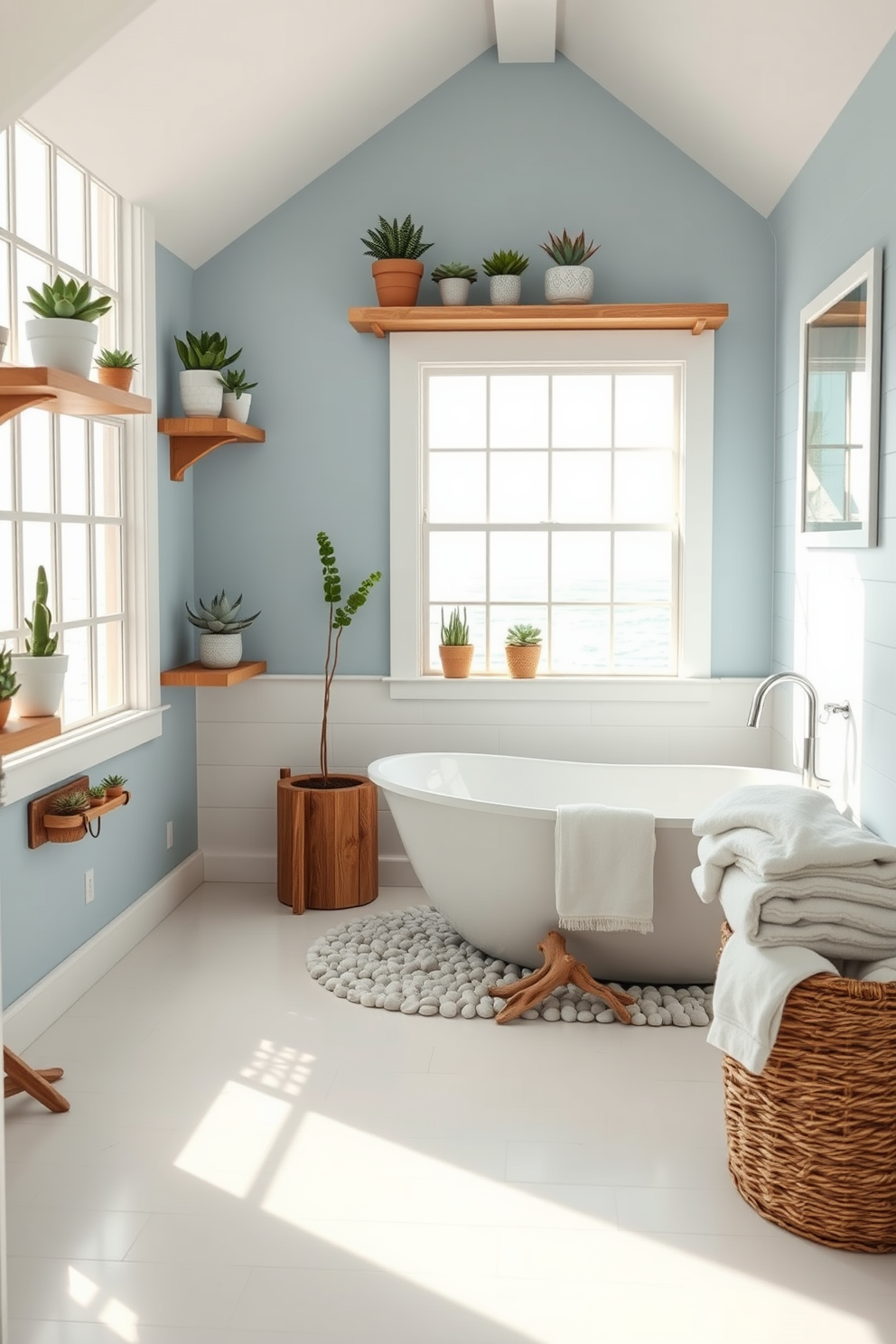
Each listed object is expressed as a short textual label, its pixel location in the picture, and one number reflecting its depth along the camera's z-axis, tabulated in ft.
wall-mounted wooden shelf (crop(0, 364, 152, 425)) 8.70
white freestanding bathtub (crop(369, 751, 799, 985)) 11.63
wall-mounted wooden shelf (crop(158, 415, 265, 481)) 14.33
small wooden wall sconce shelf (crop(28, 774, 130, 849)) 10.79
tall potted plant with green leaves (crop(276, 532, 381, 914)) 14.79
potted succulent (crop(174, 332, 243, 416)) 14.56
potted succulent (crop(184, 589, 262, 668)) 14.97
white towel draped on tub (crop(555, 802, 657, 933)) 11.38
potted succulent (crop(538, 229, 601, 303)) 14.73
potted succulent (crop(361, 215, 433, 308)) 14.90
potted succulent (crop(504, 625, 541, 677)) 15.57
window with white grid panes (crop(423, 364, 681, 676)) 15.71
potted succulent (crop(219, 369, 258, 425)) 15.02
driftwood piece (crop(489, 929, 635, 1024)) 11.43
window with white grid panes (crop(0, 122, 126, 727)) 10.73
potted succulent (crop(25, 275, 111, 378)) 9.35
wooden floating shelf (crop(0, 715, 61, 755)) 8.29
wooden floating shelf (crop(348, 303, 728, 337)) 14.64
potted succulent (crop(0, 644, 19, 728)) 8.45
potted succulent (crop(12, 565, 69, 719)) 9.24
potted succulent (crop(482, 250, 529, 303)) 14.87
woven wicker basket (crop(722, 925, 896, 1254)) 7.50
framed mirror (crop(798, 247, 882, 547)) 10.52
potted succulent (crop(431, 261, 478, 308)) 14.96
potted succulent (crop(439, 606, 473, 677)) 15.65
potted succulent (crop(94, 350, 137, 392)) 11.27
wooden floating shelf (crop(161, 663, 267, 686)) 14.43
